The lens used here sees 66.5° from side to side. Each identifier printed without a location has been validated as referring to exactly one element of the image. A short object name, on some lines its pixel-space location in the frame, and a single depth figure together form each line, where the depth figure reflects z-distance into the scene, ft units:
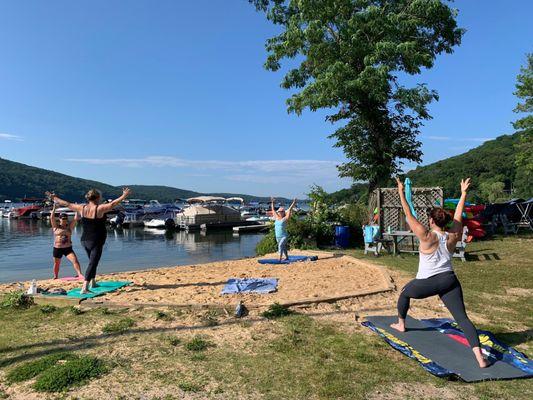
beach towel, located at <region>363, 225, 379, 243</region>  43.83
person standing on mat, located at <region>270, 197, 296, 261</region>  39.40
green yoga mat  23.54
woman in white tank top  14.15
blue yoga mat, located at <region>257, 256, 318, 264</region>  39.29
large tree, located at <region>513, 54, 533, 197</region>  85.30
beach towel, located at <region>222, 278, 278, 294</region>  25.23
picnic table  41.35
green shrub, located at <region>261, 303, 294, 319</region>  19.42
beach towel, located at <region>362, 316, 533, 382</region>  13.14
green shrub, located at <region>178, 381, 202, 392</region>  12.12
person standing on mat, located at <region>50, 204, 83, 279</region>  31.91
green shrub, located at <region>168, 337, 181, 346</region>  16.00
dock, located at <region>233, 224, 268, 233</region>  138.62
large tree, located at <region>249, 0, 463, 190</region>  53.06
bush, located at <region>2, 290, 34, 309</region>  22.49
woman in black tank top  24.17
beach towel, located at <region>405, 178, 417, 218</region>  32.44
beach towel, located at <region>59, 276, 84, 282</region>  30.50
